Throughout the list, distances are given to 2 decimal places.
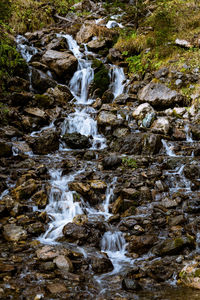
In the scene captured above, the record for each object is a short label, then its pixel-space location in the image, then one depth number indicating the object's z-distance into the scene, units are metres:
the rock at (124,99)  11.44
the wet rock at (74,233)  4.56
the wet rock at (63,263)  3.62
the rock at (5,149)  7.61
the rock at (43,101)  10.75
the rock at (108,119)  9.50
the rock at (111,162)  7.29
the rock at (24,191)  5.75
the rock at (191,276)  3.16
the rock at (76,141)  8.93
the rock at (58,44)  14.23
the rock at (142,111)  9.96
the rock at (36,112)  9.87
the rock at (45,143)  8.38
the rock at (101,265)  3.76
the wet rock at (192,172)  6.53
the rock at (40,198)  5.59
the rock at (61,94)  11.57
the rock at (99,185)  6.15
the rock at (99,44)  14.86
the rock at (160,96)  10.28
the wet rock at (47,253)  3.86
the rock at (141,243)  4.36
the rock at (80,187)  5.99
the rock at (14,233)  4.47
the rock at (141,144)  8.08
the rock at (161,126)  9.01
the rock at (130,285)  3.22
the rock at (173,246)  4.07
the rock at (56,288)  3.08
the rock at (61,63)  12.77
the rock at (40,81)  11.70
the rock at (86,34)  15.66
